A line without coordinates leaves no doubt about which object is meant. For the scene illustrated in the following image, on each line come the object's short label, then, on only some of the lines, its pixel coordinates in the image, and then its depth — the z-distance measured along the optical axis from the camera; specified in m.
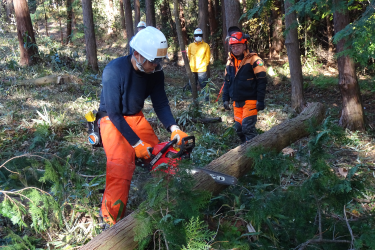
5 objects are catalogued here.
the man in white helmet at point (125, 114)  2.65
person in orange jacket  4.39
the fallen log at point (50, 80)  7.96
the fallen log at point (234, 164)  1.93
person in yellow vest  8.55
